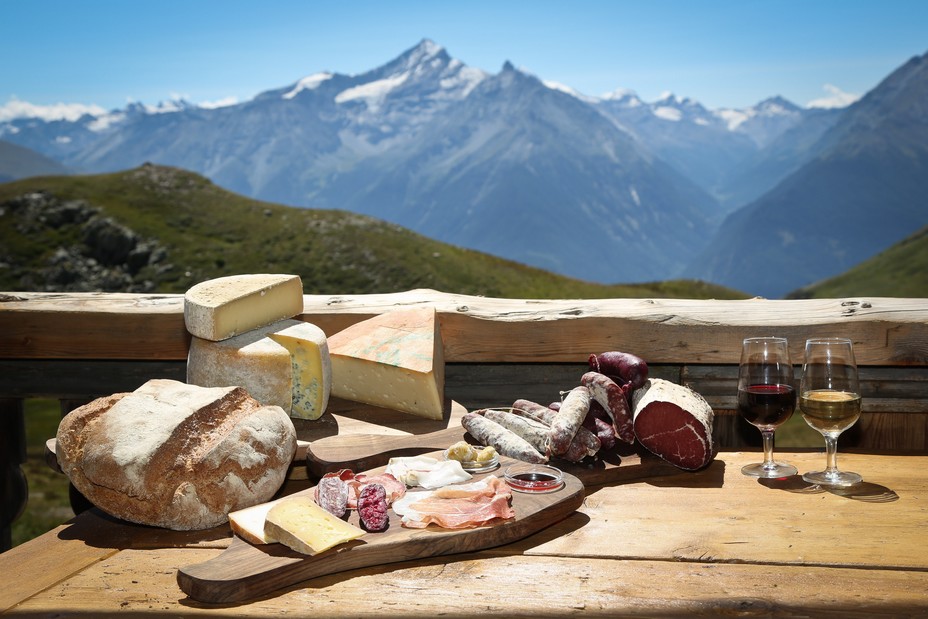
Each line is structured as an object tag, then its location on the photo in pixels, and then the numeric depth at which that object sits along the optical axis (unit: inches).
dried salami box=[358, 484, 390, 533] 67.7
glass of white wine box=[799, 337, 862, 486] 80.0
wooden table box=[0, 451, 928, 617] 58.9
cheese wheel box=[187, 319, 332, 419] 104.8
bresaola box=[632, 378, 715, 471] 88.0
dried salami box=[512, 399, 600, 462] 85.8
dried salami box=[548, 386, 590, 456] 85.0
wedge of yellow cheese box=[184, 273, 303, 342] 105.9
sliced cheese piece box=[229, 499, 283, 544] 67.0
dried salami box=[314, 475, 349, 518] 70.9
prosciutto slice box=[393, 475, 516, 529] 69.1
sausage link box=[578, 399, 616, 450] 90.0
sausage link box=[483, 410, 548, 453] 88.7
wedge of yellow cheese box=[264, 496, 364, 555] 63.5
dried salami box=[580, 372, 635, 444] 92.0
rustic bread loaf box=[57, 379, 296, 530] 74.8
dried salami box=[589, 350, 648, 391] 94.7
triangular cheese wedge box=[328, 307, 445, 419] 109.3
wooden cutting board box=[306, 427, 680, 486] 87.1
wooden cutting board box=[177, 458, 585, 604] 60.3
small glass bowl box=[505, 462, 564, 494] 76.1
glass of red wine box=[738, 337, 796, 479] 82.7
